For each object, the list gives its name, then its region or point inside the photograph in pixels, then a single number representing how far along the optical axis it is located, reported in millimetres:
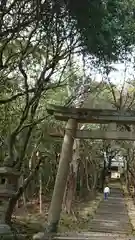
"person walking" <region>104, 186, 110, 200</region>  17337
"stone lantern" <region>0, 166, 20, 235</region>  4710
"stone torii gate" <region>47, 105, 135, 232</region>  6200
